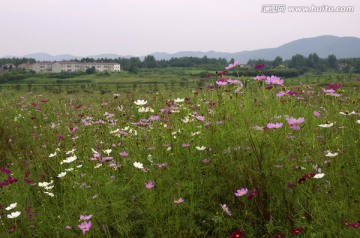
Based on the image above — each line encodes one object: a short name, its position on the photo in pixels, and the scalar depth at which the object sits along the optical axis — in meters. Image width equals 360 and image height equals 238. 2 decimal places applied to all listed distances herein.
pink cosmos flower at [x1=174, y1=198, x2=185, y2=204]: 2.55
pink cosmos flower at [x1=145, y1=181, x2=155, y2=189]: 2.66
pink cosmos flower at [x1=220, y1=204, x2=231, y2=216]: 2.56
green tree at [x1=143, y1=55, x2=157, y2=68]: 122.00
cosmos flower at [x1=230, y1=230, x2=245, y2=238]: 2.28
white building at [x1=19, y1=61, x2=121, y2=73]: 124.94
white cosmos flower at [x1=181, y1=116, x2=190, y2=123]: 3.69
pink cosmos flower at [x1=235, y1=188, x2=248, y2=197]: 2.47
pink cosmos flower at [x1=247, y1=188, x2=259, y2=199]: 2.43
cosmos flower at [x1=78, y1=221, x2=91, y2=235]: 2.38
